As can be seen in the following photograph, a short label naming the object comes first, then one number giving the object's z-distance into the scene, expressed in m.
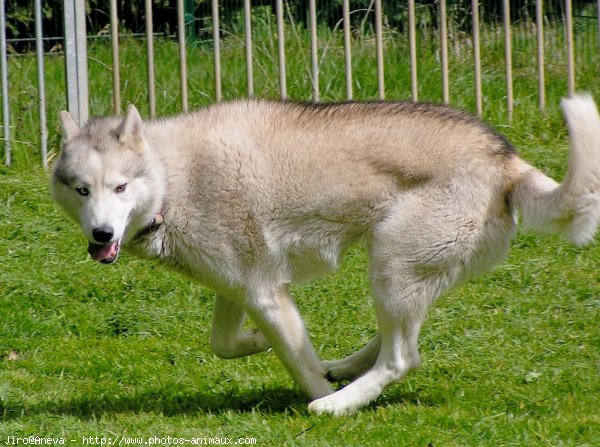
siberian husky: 10.31
